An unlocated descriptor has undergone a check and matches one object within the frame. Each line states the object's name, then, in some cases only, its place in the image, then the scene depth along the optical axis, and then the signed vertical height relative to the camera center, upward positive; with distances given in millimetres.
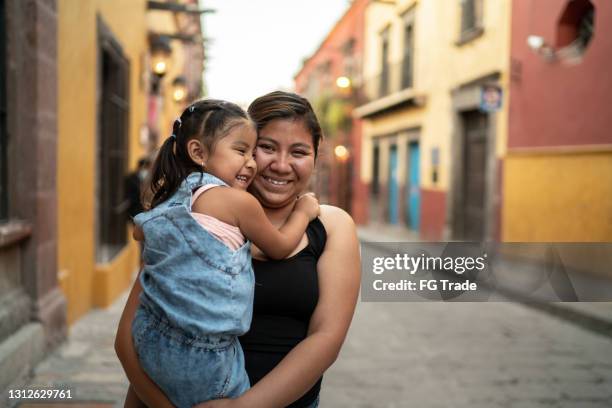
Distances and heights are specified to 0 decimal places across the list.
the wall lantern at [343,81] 14638 +1824
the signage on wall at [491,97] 10828 +1139
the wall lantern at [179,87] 13477 +1500
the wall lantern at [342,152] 24469 +490
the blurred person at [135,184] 8469 -273
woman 1666 -323
